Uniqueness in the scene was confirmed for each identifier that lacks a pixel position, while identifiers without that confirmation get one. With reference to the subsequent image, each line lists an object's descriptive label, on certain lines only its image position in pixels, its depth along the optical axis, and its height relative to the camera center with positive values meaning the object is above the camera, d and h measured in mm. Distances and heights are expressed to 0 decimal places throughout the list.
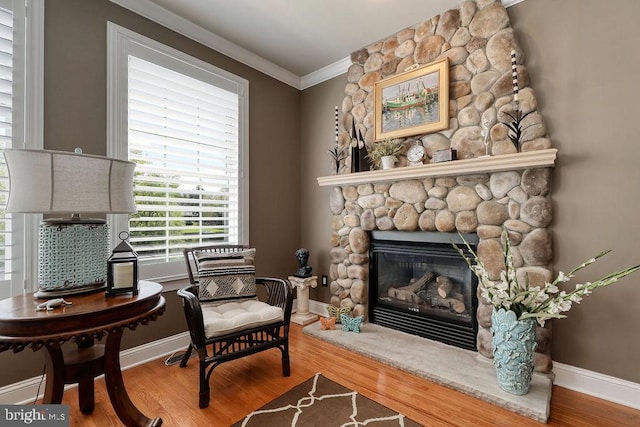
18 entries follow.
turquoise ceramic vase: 1890 -870
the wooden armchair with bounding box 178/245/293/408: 1927 -697
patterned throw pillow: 2389 -477
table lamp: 1331 +80
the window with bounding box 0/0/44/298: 1887 +705
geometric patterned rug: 1753 -1202
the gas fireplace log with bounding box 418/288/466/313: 2713 -785
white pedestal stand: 3391 -950
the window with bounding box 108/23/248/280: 2406 +658
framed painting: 2641 +1083
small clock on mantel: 2781 +587
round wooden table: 1237 -490
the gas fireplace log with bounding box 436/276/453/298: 2797 -657
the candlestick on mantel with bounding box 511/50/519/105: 2170 +1020
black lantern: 1580 -297
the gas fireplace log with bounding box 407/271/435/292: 2922 -656
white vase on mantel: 2871 +523
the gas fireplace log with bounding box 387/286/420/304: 2973 -796
